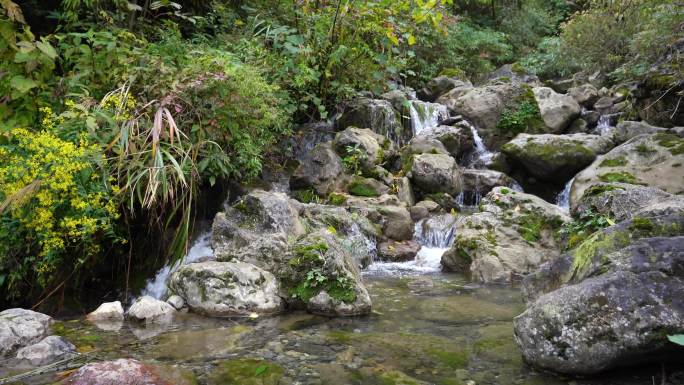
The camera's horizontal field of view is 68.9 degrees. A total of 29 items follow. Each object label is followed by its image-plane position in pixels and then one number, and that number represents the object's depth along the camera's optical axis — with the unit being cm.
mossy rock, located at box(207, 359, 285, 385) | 326
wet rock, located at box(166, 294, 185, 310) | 477
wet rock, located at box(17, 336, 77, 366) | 356
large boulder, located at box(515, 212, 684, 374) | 287
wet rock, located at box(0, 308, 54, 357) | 372
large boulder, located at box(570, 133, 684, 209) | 812
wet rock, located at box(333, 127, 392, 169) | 975
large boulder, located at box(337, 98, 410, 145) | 1120
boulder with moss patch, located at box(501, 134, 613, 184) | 985
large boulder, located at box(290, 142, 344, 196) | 913
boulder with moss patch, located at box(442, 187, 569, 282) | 627
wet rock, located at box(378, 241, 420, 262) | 734
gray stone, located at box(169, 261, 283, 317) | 463
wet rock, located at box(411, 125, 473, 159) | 1150
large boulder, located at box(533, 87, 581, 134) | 1258
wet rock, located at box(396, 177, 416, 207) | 918
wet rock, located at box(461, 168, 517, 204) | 1036
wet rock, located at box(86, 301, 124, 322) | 463
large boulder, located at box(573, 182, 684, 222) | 573
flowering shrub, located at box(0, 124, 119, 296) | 440
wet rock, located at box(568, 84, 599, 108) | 1409
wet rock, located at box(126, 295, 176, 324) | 455
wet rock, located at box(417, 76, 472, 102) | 1541
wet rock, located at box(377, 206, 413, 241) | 791
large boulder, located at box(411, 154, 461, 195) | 960
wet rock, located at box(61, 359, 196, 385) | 295
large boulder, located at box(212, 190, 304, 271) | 605
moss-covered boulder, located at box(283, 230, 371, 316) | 465
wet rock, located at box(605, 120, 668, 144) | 1038
